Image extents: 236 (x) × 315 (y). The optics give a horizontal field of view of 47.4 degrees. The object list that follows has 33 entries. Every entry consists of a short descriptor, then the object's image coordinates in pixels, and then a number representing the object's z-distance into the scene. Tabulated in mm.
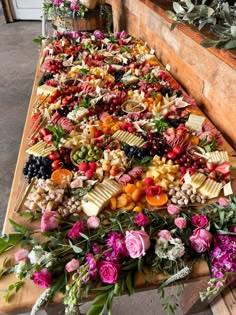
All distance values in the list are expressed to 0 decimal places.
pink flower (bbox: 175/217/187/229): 785
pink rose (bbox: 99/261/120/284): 673
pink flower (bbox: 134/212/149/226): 783
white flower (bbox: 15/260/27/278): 694
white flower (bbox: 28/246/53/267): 709
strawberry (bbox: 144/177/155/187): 962
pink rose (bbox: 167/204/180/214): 848
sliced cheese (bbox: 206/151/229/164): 1052
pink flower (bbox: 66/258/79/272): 700
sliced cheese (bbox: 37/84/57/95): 1553
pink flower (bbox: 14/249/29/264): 730
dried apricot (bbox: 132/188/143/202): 914
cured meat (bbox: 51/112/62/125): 1318
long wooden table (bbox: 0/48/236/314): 676
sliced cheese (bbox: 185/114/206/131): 1242
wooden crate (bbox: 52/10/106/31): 2539
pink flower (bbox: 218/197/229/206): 864
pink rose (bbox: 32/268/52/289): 671
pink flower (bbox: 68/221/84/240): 773
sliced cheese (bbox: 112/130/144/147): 1168
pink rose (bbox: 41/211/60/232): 795
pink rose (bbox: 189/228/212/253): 744
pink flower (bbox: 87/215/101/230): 813
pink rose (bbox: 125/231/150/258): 704
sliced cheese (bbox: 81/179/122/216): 871
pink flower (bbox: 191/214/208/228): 785
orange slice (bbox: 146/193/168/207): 904
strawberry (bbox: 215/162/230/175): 1000
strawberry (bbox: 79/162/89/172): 1022
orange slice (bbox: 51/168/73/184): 978
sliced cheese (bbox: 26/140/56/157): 1108
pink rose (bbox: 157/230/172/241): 753
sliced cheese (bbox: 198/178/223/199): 926
